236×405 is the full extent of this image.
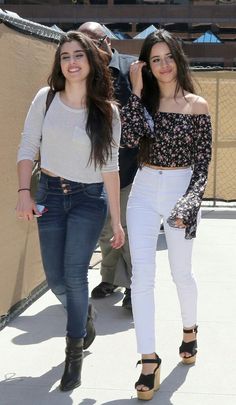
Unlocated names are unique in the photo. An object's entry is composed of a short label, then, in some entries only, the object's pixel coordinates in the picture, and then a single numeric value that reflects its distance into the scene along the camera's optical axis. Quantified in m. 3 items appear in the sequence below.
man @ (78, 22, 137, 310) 4.38
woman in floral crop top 3.46
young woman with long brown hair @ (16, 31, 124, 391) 3.31
